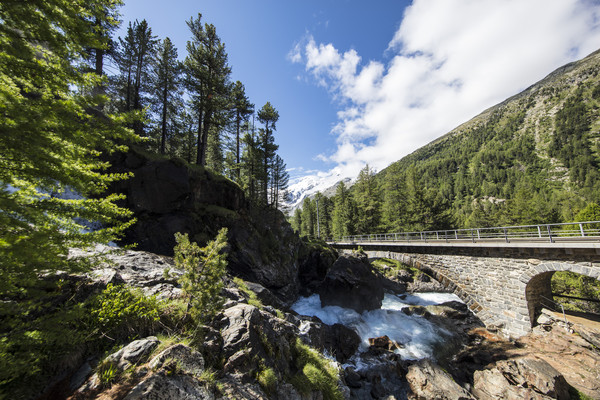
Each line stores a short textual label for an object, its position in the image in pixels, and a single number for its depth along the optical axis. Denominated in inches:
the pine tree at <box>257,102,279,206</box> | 1173.1
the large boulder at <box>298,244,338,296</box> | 1082.7
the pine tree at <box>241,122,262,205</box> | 1117.1
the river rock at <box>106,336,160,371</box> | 138.3
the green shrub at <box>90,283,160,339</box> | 163.3
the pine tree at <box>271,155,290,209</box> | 1658.0
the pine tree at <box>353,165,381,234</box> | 1631.4
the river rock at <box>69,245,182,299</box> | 219.8
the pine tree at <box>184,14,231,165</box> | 767.7
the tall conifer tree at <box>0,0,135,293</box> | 112.4
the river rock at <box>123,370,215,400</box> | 116.5
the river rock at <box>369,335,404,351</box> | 612.3
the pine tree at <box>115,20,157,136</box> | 830.1
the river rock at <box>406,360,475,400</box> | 391.2
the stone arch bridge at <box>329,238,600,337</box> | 419.8
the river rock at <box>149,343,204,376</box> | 138.7
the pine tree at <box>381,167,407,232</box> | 1464.1
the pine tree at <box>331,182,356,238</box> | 1800.0
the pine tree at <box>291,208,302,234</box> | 2979.8
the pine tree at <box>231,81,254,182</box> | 1026.3
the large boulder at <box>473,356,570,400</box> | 357.7
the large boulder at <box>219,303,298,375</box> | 193.4
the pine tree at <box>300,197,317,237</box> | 2534.4
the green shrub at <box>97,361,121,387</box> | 123.9
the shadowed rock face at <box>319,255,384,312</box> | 841.5
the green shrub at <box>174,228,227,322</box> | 197.9
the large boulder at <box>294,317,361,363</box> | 552.0
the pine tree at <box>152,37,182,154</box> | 838.2
